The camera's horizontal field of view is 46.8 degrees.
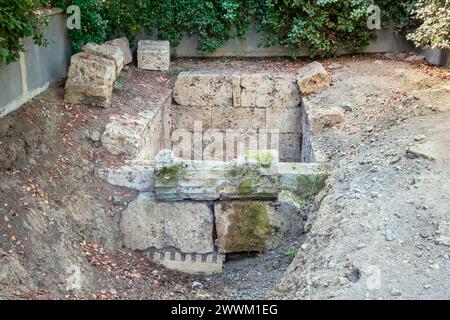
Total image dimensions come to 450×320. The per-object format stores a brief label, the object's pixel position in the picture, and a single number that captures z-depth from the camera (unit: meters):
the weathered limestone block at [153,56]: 9.69
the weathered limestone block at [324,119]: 7.64
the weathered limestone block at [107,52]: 7.71
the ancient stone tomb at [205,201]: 6.08
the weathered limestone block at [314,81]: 8.95
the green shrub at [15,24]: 5.22
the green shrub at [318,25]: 9.98
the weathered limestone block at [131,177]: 6.31
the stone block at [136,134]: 6.77
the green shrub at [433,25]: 8.03
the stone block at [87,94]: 7.31
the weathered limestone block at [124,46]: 8.99
